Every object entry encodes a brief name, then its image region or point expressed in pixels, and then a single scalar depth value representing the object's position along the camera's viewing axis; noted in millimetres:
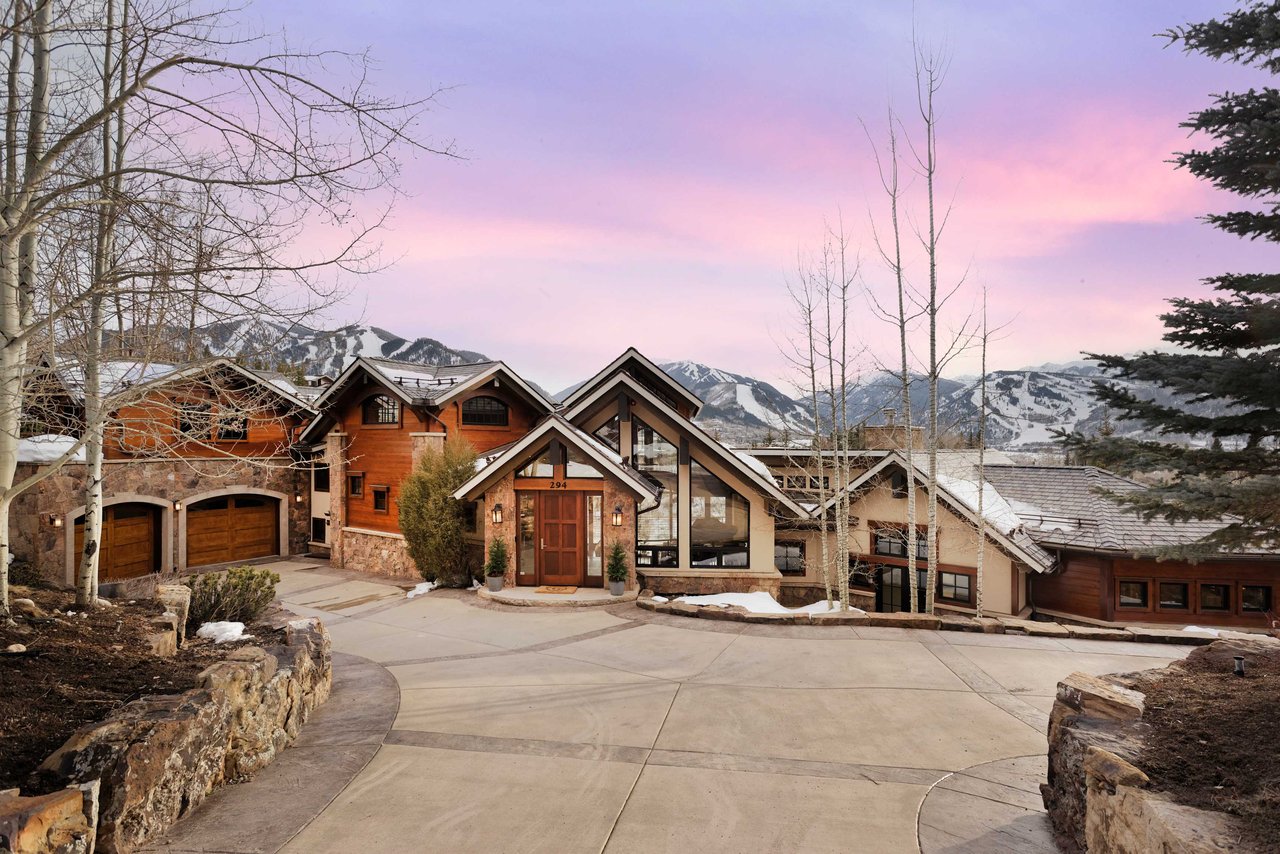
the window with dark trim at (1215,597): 14094
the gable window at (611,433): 14352
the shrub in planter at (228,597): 7273
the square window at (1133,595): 14344
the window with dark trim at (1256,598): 13852
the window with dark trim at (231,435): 17188
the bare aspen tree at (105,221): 4223
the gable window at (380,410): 16766
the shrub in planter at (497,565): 12516
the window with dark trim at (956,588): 15328
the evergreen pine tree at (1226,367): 3416
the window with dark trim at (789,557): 16750
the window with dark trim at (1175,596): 14305
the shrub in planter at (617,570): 12109
